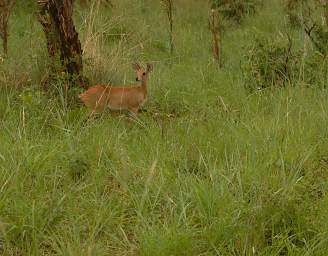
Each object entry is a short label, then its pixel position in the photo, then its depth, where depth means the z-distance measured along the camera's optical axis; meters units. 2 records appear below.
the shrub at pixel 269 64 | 11.27
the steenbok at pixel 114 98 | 10.21
